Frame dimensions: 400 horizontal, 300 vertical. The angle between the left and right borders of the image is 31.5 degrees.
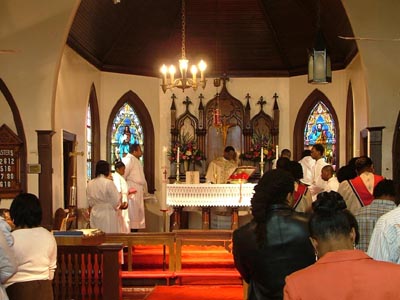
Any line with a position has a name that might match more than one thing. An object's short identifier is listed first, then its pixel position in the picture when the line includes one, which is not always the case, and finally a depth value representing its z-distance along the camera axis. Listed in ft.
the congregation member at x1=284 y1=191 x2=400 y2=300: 7.68
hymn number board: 33.81
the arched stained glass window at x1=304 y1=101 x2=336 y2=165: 47.37
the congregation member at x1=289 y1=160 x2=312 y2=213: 20.20
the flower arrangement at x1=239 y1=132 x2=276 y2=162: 47.67
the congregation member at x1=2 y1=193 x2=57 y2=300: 16.40
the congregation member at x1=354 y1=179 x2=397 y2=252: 16.76
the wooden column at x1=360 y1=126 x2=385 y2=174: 33.40
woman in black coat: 11.80
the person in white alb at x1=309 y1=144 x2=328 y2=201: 33.91
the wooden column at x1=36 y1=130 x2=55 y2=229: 33.86
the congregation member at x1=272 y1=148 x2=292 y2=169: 38.26
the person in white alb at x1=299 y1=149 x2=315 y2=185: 38.22
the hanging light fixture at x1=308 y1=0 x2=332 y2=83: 29.35
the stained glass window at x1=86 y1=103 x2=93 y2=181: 43.79
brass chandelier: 35.96
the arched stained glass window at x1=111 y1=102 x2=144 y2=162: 47.47
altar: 38.60
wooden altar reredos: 49.03
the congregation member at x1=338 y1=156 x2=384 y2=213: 20.79
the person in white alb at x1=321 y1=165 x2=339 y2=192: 29.17
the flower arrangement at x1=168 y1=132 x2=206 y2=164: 47.67
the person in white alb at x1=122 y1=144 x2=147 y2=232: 42.19
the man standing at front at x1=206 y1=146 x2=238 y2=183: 41.75
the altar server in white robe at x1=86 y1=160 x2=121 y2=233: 32.45
